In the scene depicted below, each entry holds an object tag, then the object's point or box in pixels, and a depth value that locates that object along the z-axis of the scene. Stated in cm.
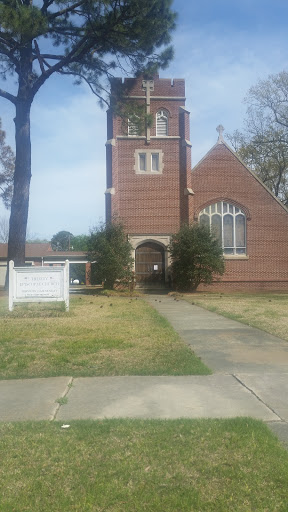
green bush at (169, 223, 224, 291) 2580
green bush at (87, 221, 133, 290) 2480
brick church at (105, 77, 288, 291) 2886
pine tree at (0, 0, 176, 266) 1969
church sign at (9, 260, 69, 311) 1346
